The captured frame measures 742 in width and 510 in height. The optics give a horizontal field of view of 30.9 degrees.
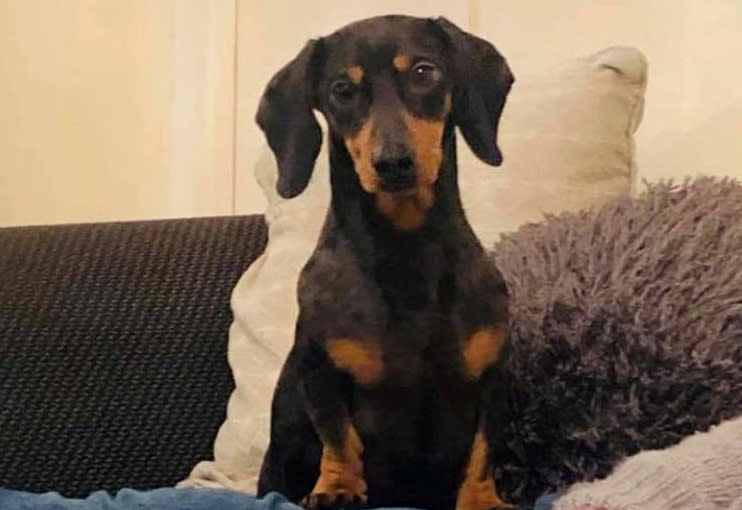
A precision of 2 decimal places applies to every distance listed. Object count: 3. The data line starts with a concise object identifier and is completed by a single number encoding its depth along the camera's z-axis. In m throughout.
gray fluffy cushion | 0.93
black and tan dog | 0.91
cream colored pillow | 1.19
